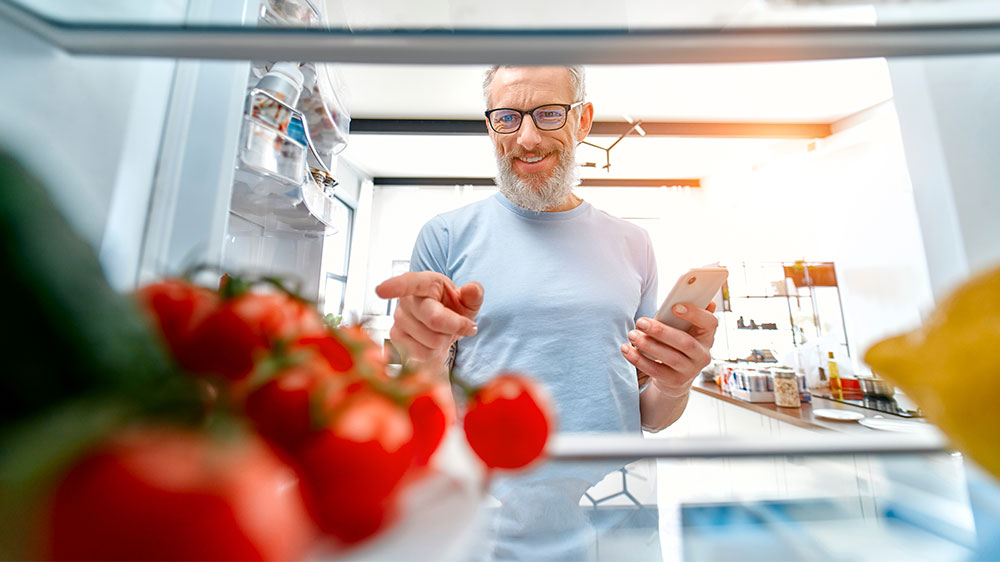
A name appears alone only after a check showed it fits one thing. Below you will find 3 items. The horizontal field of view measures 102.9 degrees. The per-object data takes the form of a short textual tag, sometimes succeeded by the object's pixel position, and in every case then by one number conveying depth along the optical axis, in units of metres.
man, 0.80
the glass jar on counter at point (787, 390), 1.89
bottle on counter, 2.09
